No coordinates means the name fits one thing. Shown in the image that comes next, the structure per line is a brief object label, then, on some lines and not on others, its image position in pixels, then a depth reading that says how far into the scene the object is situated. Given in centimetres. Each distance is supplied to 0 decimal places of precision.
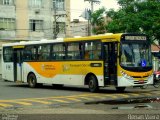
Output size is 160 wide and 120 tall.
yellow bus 2291
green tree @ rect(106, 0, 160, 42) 3459
